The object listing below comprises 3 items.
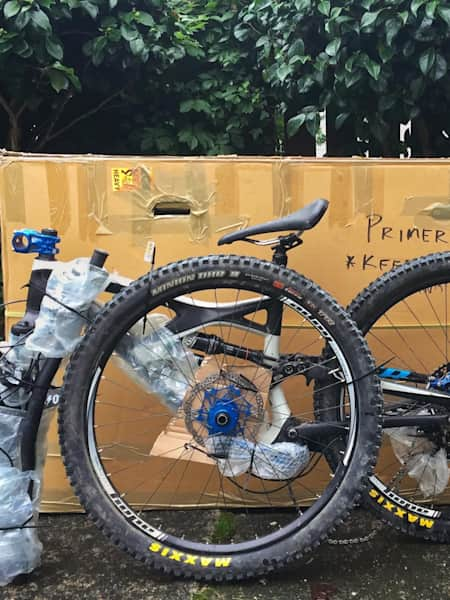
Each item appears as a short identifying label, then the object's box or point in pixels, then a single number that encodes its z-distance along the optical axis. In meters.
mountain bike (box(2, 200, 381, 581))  1.98
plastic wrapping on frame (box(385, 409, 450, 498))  2.33
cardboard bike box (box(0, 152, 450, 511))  2.33
